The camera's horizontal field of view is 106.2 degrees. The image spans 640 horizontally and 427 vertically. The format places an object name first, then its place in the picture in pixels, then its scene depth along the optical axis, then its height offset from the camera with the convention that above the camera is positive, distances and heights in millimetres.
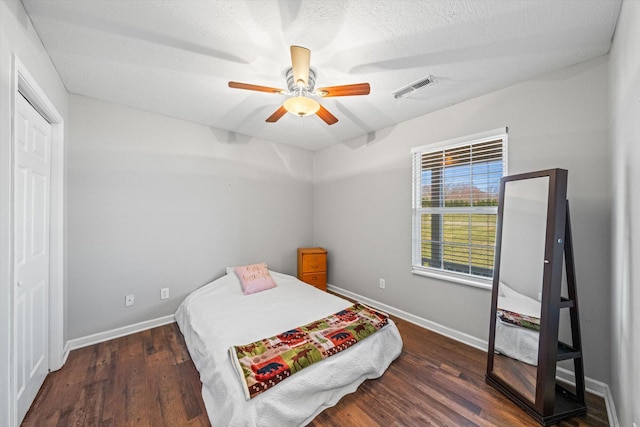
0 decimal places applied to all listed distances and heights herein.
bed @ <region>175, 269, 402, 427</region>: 1402 -1071
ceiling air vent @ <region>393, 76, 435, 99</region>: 2090 +1150
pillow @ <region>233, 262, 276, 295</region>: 2867 -845
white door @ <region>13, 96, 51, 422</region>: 1438 -294
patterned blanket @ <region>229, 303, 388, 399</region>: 1467 -991
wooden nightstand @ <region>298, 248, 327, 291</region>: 3797 -893
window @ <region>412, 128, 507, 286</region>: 2318 +91
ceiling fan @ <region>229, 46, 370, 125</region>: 1570 +867
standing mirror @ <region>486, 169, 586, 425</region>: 1551 -595
